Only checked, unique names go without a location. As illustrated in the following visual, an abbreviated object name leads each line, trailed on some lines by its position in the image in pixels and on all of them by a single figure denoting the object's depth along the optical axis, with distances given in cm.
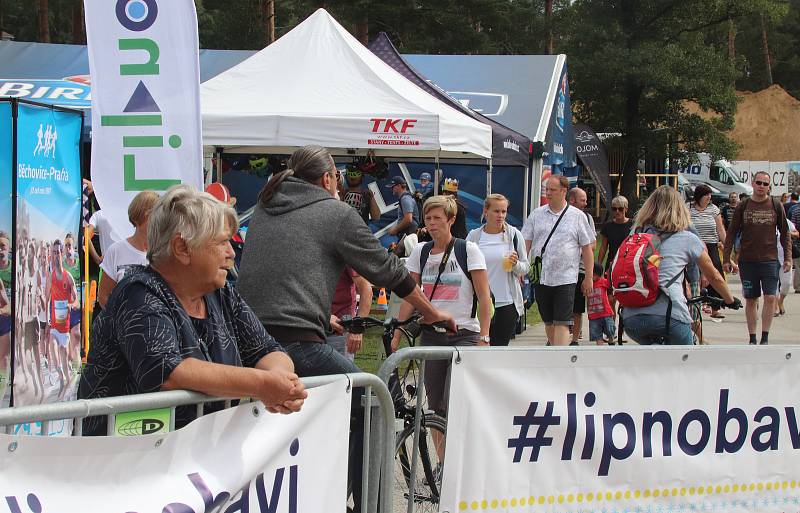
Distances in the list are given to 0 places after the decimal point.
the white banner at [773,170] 4372
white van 4300
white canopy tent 1083
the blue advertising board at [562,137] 1692
